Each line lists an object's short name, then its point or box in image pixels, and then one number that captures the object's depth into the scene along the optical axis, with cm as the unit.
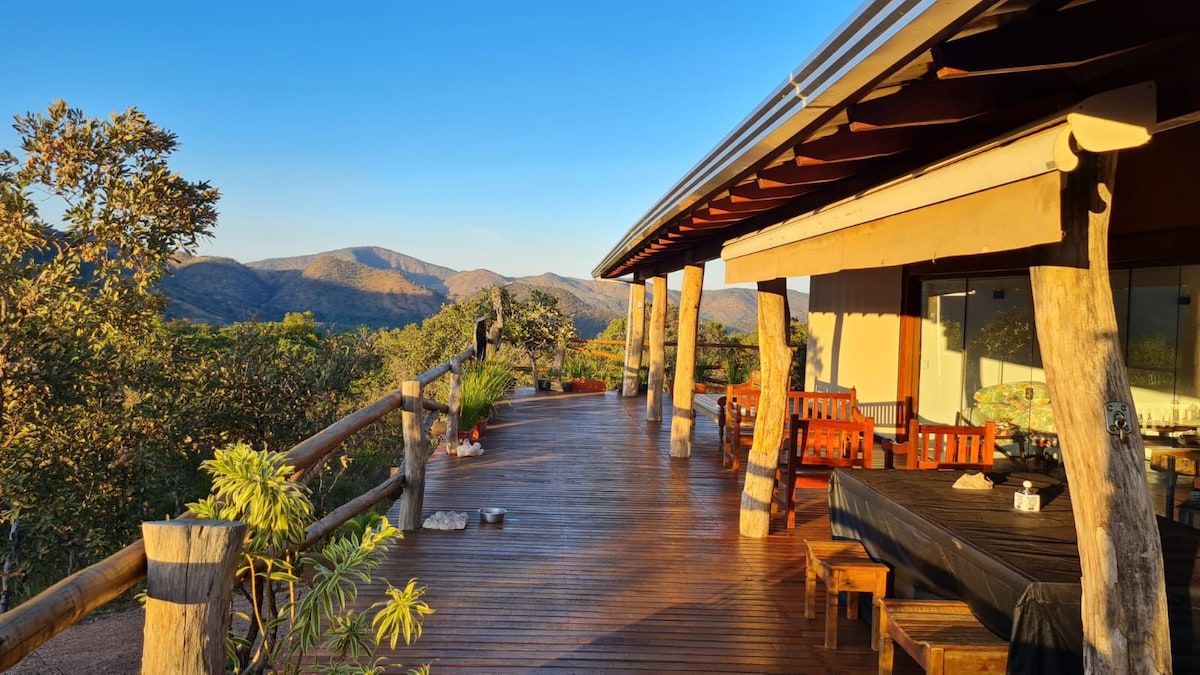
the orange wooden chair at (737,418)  699
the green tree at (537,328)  1455
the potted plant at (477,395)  872
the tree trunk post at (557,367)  1472
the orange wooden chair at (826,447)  507
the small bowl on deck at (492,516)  514
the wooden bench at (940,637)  254
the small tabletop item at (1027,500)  346
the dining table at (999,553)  240
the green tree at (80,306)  693
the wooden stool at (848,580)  324
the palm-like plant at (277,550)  187
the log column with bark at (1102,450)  198
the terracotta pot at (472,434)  847
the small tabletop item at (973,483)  387
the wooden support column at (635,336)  1252
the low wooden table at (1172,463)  436
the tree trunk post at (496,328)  1310
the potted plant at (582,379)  1455
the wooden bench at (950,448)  483
